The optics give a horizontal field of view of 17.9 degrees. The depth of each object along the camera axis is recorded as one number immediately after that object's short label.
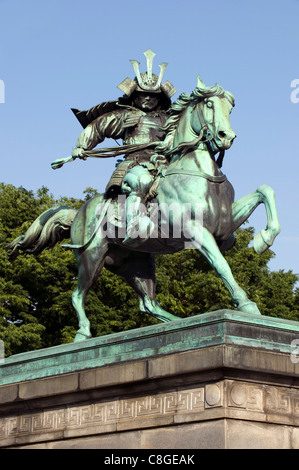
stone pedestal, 9.34
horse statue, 11.48
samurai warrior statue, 13.81
